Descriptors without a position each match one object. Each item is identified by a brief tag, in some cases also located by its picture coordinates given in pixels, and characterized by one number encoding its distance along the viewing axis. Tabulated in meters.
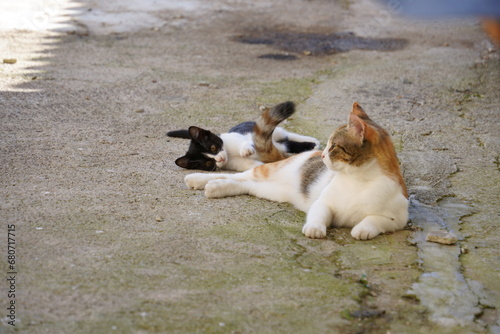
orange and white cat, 6.95
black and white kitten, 9.41
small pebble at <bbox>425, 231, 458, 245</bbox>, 6.83
